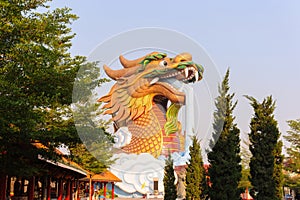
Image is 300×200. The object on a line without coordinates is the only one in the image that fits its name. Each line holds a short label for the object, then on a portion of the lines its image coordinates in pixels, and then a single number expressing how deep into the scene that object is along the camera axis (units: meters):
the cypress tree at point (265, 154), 12.34
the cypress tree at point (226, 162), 13.45
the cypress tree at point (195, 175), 16.98
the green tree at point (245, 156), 27.61
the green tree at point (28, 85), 8.77
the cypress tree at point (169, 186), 21.06
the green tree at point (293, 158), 20.80
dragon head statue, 40.84
